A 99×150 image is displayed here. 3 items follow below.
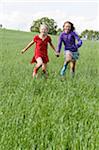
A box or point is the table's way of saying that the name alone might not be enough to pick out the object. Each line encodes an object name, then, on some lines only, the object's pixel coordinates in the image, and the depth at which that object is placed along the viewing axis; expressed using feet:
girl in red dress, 33.35
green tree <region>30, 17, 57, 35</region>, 377.81
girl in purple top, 34.29
